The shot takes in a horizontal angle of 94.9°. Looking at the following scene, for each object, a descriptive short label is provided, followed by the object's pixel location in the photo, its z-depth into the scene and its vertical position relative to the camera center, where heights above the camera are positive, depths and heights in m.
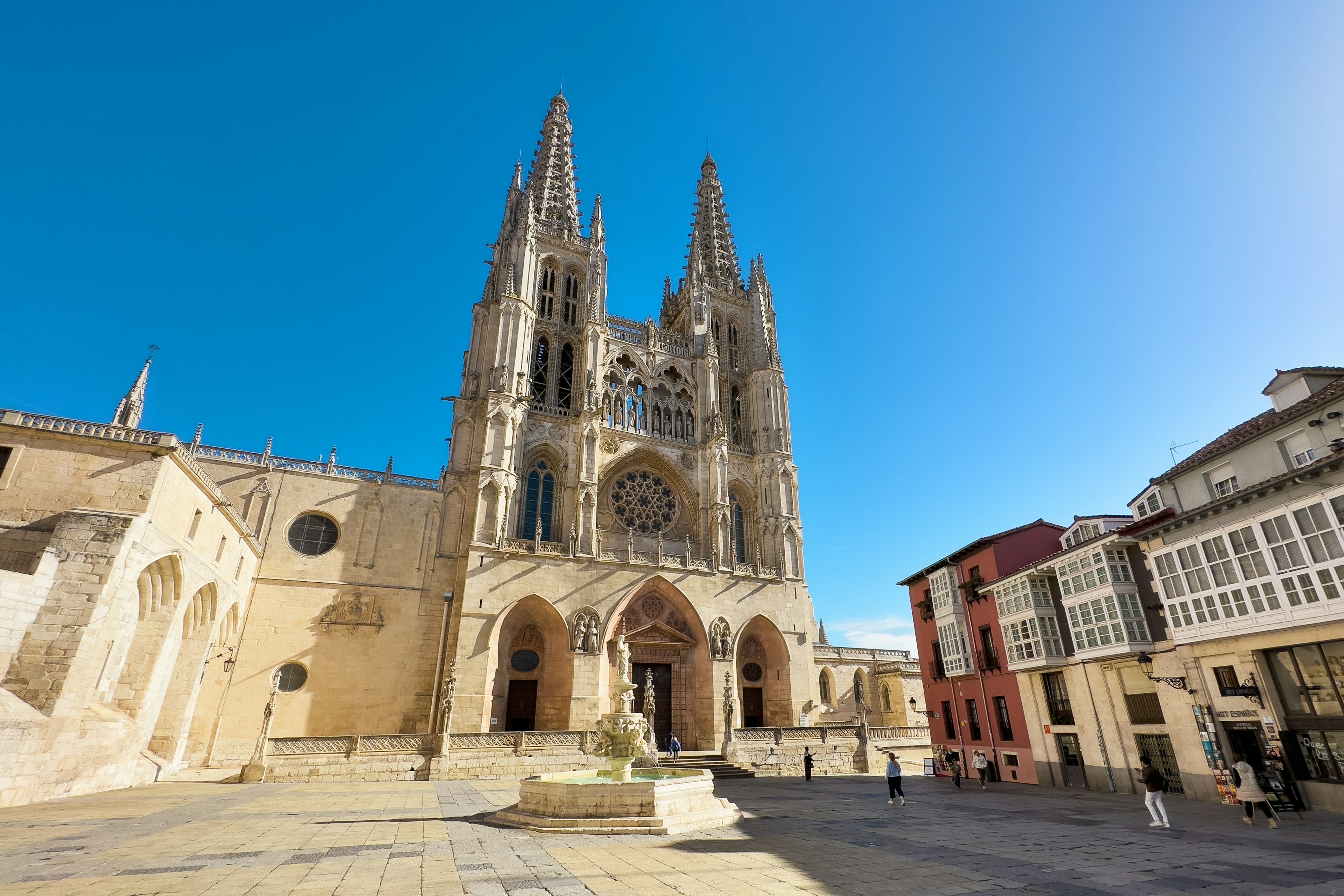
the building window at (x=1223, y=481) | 15.97 +5.65
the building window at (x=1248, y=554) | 13.81 +3.36
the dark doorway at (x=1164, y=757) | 16.27 -1.02
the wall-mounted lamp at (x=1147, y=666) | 16.14 +1.23
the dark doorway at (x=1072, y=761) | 18.92 -1.31
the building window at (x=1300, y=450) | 14.16 +5.70
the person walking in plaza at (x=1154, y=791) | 10.93 -1.25
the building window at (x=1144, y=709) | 16.67 +0.15
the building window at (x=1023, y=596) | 20.31 +3.71
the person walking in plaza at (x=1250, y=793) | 11.08 -1.30
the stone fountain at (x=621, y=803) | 9.88 -1.37
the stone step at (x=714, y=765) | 22.97 -1.70
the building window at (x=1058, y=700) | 19.55 +0.47
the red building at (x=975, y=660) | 21.95 +1.99
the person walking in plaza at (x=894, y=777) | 14.76 -1.36
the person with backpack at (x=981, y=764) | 19.64 -1.45
